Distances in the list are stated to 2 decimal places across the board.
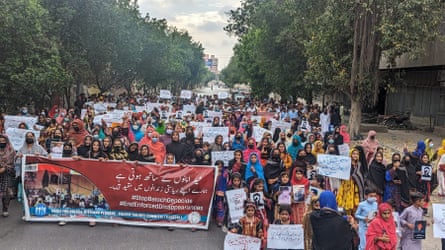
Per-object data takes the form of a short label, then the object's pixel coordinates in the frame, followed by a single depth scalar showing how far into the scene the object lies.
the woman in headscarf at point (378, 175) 7.98
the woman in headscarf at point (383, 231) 5.65
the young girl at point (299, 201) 7.37
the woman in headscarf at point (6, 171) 8.16
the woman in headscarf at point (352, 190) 7.89
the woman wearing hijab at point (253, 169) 8.20
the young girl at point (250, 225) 6.23
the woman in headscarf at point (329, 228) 5.67
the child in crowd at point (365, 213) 6.54
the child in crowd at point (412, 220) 6.30
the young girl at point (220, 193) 8.23
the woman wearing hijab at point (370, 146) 10.09
